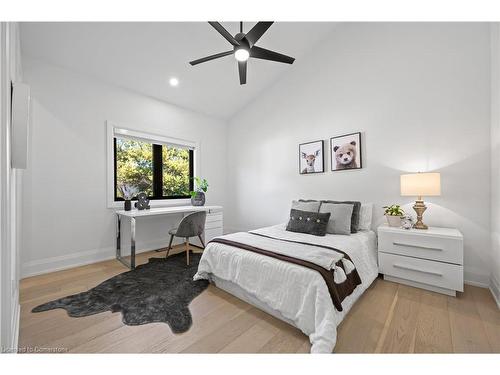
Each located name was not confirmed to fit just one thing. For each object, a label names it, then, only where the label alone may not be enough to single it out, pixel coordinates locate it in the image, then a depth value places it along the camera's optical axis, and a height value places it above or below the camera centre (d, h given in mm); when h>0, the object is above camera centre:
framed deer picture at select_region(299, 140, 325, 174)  3408 +483
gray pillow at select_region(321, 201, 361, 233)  2733 -373
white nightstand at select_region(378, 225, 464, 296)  2025 -714
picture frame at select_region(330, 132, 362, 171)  3043 +522
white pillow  2814 -388
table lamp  2236 +1
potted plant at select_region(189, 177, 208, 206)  3955 -102
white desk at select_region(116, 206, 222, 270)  2783 -508
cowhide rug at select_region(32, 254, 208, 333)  1766 -1052
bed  1460 -766
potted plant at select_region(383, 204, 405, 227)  2486 -326
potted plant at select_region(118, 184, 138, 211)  3141 -108
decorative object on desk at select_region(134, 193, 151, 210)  3238 -219
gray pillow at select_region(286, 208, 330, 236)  2574 -437
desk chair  2938 -541
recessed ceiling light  3385 +1692
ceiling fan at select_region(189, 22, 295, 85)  1968 +1417
